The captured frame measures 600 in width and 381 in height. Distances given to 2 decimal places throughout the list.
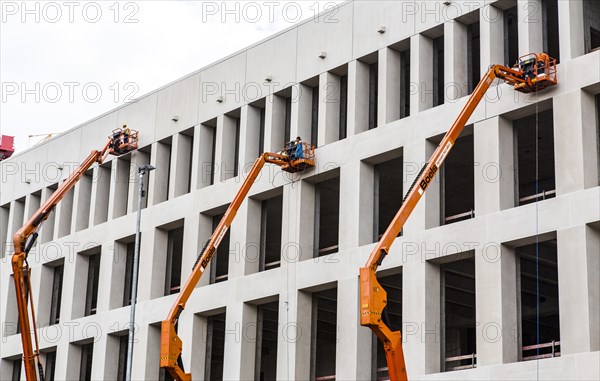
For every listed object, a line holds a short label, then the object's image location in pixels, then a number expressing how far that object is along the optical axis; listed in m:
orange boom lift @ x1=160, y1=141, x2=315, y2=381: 38.53
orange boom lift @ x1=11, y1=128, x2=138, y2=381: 45.09
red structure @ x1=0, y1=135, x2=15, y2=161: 79.06
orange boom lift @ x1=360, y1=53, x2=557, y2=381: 31.75
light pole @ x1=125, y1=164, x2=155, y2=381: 44.58
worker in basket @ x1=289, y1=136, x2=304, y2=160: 44.19
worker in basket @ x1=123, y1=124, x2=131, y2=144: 53.97
